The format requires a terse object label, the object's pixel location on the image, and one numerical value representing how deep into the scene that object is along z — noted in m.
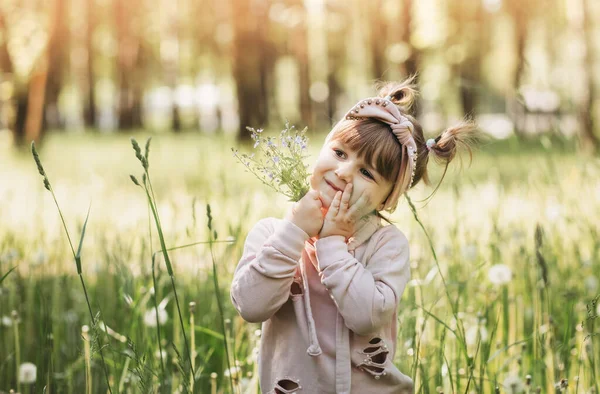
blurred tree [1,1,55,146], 12.59
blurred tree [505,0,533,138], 18.29
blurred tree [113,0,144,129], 26.56
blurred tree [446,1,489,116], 20.95
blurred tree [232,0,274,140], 18.36
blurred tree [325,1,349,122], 28.25
